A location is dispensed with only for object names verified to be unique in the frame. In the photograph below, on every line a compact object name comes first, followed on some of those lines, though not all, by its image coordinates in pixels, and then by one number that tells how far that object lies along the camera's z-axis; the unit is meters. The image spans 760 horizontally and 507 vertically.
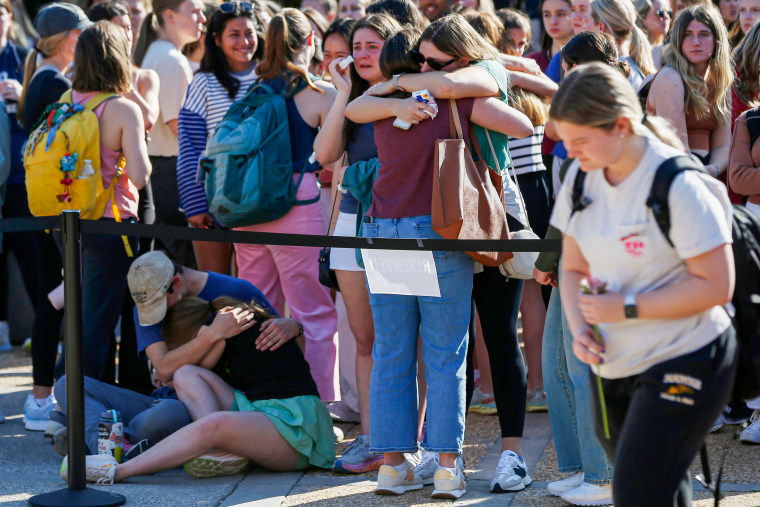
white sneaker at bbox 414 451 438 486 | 8.95
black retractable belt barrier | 8.42
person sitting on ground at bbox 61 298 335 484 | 9.19
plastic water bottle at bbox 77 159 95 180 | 10.78
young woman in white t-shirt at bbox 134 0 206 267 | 13.63
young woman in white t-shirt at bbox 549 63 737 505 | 5.50
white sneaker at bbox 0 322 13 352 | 15.33
